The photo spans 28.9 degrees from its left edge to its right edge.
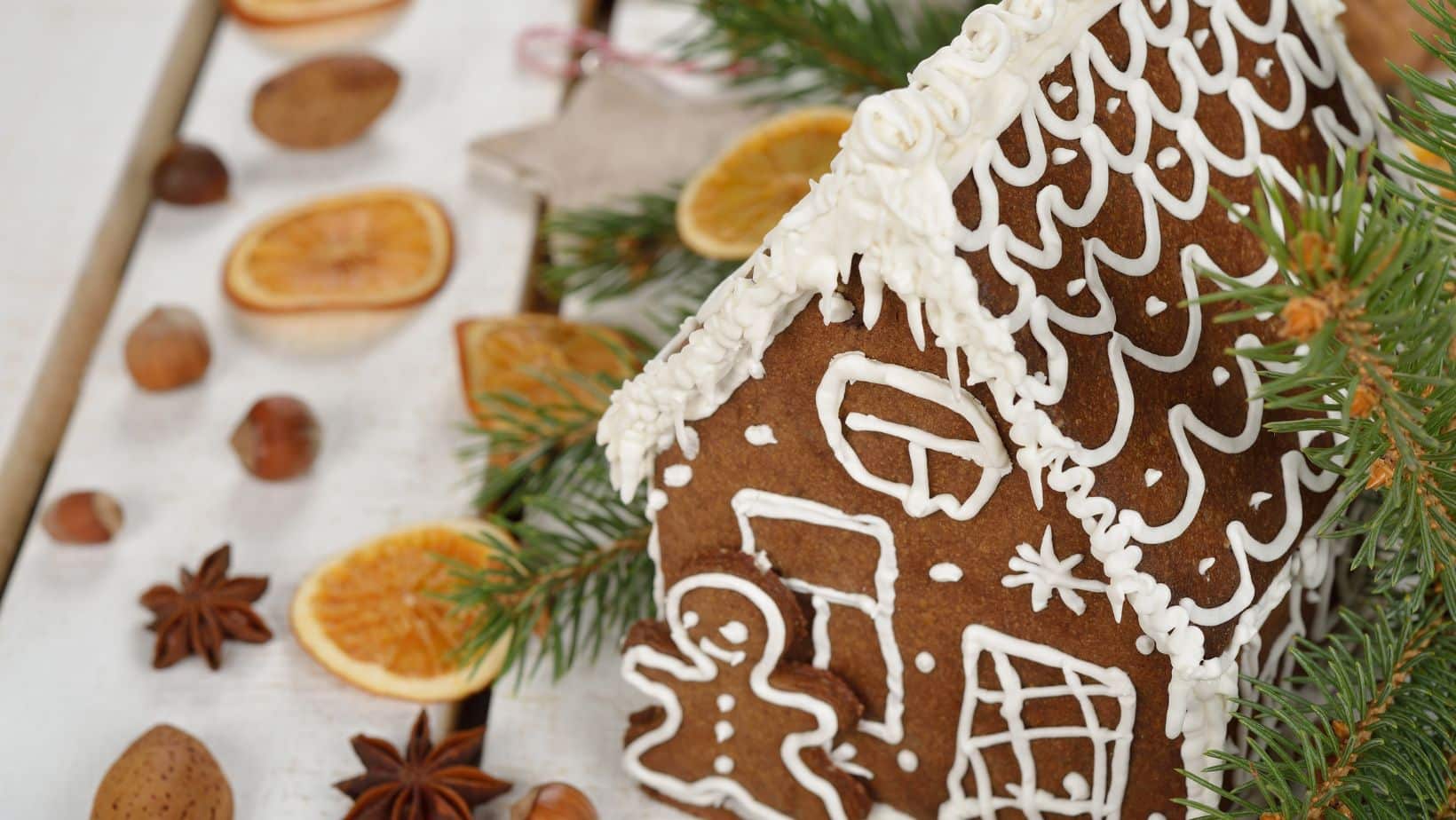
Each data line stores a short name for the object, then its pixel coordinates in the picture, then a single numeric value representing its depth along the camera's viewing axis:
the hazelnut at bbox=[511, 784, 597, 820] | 0.60
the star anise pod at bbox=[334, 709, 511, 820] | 0.61
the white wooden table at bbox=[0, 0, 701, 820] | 0.63
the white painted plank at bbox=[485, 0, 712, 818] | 0.62
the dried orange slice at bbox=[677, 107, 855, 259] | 0.68
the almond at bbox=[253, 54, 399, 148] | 0.75
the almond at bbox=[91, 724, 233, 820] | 0.60
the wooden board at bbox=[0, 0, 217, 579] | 0.69
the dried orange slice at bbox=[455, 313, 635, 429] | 0.68
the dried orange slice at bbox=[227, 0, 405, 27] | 0.78
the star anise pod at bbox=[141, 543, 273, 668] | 0.64
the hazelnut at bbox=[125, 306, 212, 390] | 0.69
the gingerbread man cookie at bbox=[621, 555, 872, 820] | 0.58
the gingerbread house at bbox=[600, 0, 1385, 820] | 0.53
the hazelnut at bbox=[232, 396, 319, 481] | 0.67
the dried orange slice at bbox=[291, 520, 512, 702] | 0.64
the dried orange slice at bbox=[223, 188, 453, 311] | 0.71
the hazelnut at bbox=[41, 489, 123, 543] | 0.66
